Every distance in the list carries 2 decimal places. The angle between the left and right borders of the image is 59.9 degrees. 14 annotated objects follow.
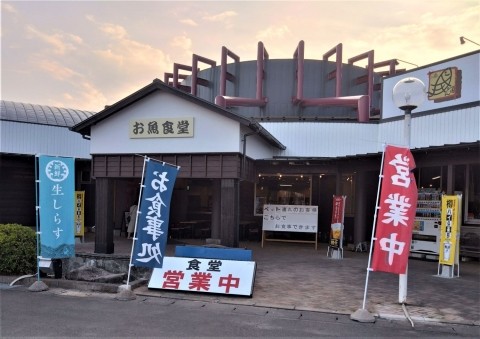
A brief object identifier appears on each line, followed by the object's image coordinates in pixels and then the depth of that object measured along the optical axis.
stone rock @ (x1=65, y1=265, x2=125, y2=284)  10.08
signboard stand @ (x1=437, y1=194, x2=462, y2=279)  10.61
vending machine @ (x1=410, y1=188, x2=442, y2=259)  13.43
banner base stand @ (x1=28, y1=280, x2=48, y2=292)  8.47
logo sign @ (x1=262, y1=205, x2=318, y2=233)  16.23
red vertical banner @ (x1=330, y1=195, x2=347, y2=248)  13.55
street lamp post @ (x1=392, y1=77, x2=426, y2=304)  7.74
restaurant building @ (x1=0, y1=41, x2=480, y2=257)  12.16
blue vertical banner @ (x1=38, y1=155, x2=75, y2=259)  8.77
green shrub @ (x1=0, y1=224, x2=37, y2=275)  9.71
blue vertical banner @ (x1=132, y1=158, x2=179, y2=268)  8.35
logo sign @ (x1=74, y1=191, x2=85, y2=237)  16.66
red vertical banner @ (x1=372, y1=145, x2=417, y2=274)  7.22
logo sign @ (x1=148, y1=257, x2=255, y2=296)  8.22
